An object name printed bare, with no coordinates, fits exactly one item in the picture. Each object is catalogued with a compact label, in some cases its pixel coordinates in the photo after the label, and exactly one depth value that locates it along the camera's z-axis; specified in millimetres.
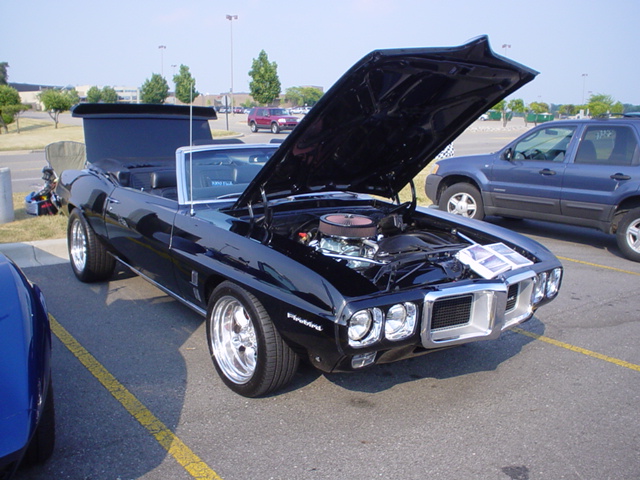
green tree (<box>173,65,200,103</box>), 32841
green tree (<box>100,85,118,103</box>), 59281
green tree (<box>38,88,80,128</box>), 36750
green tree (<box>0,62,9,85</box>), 100812
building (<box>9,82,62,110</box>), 84594
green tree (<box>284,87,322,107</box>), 104525
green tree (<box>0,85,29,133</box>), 32438
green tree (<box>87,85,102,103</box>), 58947
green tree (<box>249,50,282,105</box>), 47219
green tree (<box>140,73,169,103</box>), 52022
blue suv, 7172
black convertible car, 3025
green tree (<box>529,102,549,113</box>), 64375
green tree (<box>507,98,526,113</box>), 56719
